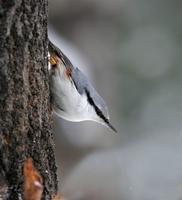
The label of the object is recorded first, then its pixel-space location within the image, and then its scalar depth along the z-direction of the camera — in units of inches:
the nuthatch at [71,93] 246.1
